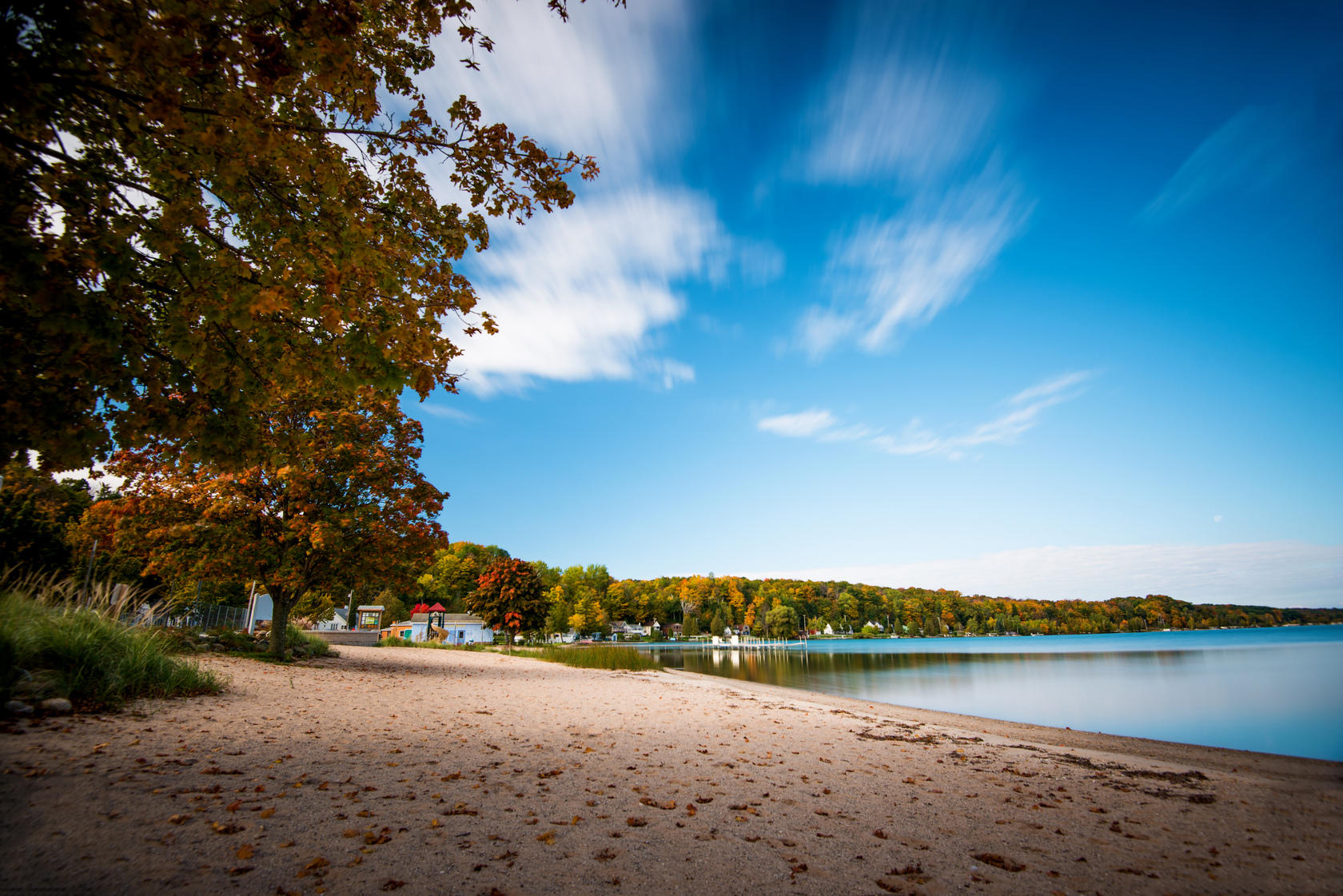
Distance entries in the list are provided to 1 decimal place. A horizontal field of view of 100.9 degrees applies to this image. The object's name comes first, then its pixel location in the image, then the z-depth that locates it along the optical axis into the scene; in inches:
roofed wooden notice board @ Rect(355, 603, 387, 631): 2444.6
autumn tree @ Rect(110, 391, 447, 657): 570.3
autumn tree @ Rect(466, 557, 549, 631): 1385.3
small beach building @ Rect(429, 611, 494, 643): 2165.4
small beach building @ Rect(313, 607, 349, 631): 2431.8
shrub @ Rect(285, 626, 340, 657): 750.5
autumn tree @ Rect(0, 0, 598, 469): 125.9
